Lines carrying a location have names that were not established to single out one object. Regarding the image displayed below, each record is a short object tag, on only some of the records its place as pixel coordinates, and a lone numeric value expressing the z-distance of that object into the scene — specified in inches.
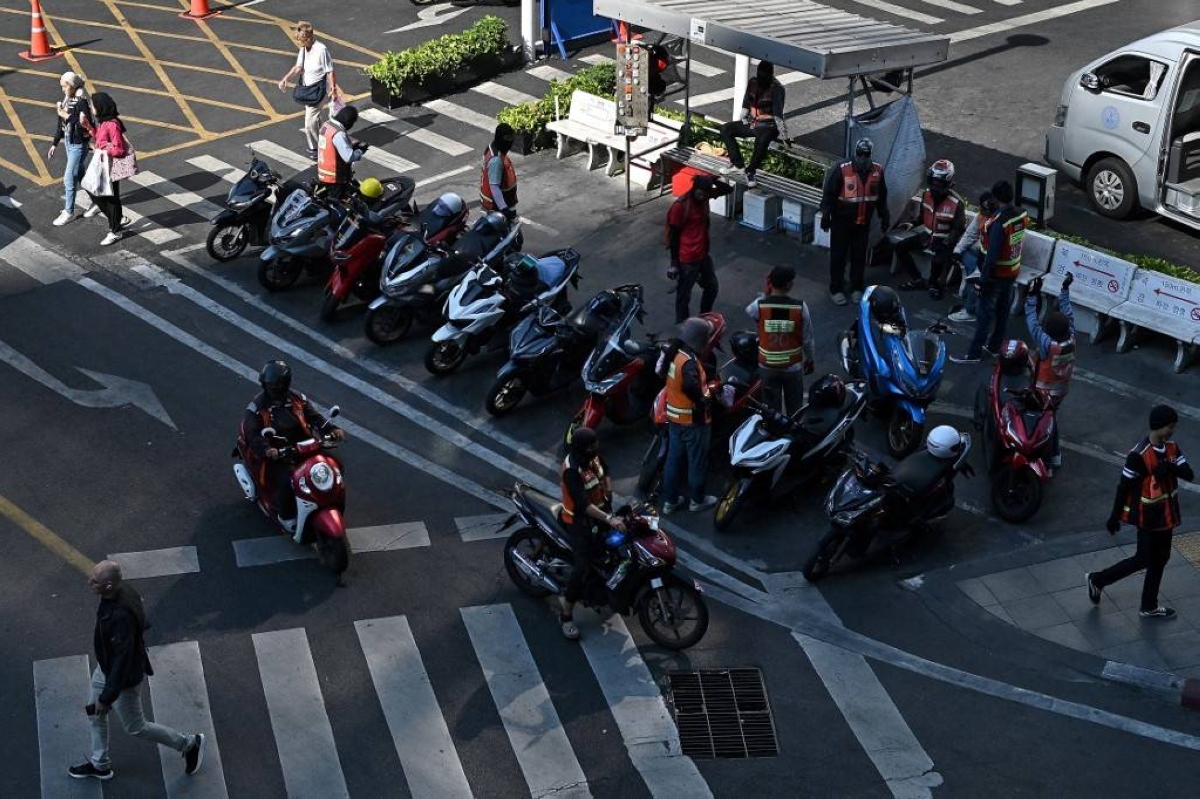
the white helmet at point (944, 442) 479.2
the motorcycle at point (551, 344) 572.1
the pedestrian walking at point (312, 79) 797.9
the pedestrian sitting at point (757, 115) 728.3
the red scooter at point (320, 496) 482.3
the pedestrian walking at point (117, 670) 383.6
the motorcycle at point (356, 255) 645.3
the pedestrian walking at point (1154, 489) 438.0
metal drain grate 422.9
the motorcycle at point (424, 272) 621.0
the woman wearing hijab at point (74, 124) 725.9
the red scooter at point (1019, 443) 507.2
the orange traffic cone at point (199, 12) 1039.6
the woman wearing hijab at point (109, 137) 708.7
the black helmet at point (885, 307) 548.4
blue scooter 538.0
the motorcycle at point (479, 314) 594.9
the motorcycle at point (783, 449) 502.0
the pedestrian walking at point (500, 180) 674.8
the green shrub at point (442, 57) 878.4
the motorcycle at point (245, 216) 689.6
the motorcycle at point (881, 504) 476.1
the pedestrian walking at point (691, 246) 609.3
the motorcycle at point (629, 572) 443.5
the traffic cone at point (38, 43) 972.6
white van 689.6
